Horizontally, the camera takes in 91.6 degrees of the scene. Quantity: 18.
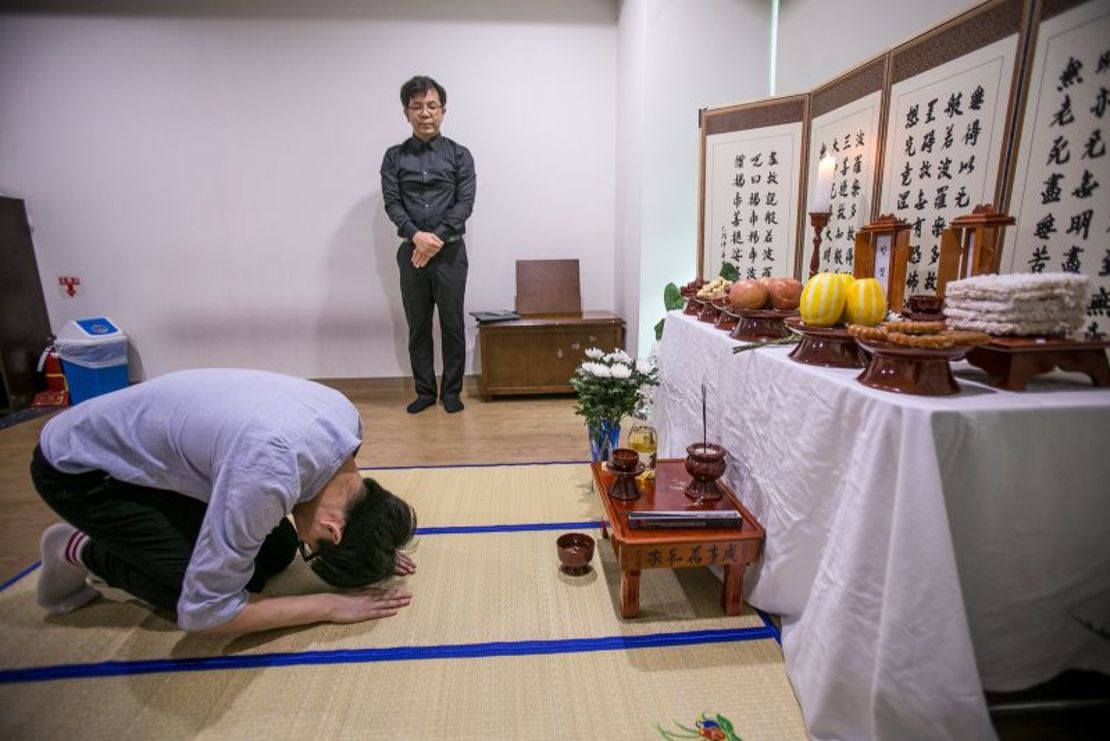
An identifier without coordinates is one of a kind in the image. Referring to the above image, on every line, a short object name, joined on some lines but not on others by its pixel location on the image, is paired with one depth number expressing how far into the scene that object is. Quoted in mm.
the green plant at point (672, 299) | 2479
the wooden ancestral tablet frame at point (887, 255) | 1459
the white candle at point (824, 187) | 1616
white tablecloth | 861
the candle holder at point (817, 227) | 1683
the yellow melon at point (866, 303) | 1208
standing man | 3209
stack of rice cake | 975
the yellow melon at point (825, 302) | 1213
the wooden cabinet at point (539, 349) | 3387
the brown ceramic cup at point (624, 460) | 1458
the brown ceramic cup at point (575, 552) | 1562
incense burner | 1389
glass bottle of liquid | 1651
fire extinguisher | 3480
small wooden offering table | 1287
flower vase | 2039
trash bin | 3369
